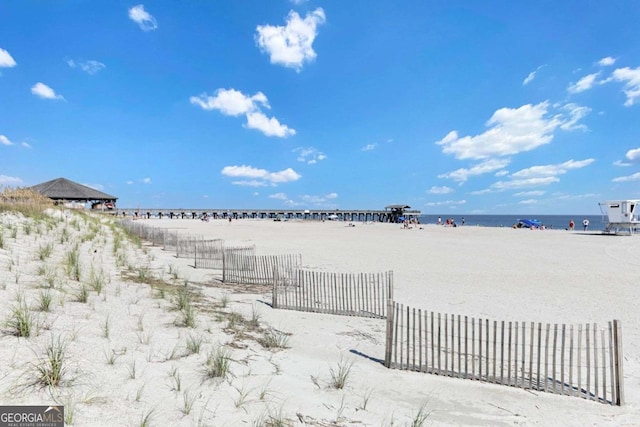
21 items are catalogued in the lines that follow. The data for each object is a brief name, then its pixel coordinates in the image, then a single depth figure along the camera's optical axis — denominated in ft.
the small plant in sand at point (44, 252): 26.04
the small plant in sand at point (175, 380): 12.20
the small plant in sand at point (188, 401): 11.03
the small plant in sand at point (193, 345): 15.34
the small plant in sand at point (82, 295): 18.84
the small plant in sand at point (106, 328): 15.18
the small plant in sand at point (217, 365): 13.48
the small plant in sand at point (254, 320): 21.32
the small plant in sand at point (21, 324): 13.10
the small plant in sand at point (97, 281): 21.35
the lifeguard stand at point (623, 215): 112.68
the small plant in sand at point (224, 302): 25.43
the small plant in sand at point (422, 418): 11.07
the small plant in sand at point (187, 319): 18.89
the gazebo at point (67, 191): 87.24
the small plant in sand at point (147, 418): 9.90
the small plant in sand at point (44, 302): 16.06
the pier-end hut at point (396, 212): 266.16
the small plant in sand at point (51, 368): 10.68
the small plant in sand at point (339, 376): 14.23
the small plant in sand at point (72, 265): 23.00
